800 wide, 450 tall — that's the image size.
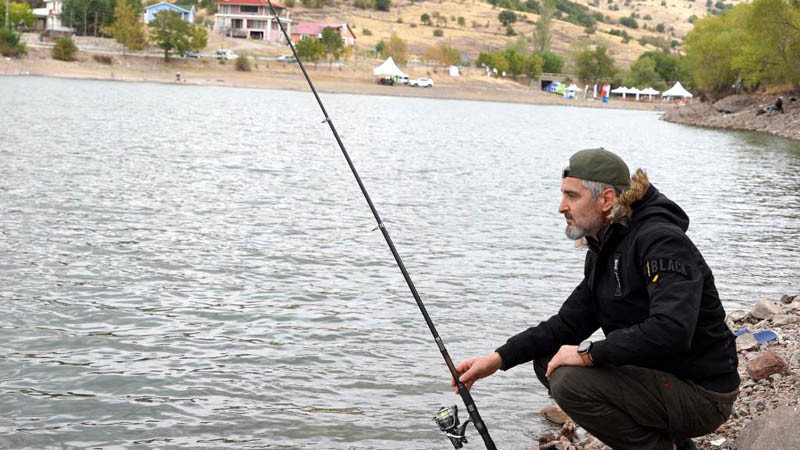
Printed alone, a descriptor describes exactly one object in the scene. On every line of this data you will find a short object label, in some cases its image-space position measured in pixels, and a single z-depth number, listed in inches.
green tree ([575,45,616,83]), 4881.9
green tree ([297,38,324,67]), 3873.0
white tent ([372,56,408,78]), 3754.9
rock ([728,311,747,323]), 342.2
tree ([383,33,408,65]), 4537.4
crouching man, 147.4
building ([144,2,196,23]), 4675.2
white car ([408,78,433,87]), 3993.6
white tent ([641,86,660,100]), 4461.1
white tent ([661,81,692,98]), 3841.0
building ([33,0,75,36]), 4314.2
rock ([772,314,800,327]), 307.0
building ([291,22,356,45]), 4738.9
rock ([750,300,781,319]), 326.7
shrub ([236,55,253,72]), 3595.0
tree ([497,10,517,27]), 6422.2
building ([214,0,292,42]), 4763.8
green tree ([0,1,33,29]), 3636.8
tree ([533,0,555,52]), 5482.3
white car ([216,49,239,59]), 3763.8
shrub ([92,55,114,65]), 3410.4
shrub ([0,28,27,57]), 3095.5
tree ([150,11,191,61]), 3570.4
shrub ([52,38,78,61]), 3267.7
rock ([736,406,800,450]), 168.1
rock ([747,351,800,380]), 230.2
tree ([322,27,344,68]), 4106.8
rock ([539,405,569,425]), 252.1
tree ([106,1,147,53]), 3597.4
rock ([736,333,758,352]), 275.9
